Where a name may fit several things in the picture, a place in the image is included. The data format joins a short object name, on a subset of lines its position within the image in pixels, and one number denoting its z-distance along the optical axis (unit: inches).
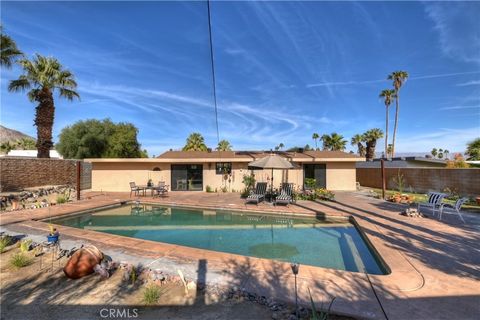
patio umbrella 464.1
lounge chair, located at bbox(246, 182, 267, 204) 512.7
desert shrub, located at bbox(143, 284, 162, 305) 146.0
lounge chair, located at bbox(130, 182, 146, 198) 626.8
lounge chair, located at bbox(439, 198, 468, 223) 332.1
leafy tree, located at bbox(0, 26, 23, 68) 544.5
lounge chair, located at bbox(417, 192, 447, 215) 351.8
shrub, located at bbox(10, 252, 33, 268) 200.1
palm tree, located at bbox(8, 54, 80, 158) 705.6
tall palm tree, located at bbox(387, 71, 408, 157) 1339.8
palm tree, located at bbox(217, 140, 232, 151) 1929.1
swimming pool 252.0
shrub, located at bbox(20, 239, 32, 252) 228.8
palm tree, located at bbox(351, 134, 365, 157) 1636.6
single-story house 722.8
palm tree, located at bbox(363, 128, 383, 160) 1382.9
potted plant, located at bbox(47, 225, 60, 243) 234.2
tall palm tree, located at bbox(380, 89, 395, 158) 1435.8
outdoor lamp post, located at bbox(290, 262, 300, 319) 125.6
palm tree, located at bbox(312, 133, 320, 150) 2137.8
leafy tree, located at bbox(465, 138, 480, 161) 907.4
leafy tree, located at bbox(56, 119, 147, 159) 1131.9
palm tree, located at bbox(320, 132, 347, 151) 1555.1
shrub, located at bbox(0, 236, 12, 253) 235.1
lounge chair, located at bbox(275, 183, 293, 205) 488.9
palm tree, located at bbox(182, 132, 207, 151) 1497.3
